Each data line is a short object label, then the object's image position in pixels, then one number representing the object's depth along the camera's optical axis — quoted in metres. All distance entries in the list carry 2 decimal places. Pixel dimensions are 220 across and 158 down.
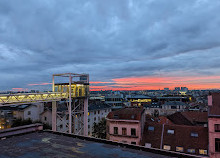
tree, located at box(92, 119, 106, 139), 53.16
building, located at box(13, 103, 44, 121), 60.84
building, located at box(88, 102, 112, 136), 68.88
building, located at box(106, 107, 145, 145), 33.41
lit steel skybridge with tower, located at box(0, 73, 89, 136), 25.91
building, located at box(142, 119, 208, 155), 29.83
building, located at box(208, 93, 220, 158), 27.41
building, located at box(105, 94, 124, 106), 112.62
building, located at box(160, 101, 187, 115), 103.66
